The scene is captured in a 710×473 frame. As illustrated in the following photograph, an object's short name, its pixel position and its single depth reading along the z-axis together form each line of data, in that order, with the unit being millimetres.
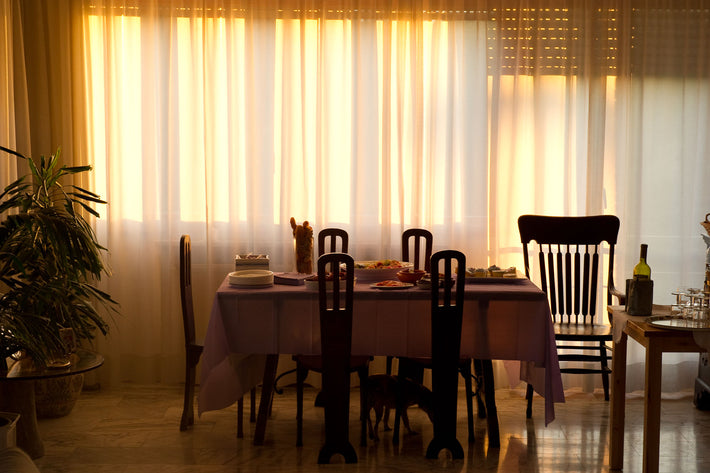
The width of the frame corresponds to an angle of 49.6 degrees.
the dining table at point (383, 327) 3627
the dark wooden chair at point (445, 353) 3438
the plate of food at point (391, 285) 3727
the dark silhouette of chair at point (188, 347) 3941
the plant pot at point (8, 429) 3078
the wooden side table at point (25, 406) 3627
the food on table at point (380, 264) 4062
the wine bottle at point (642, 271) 3244
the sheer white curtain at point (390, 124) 4719
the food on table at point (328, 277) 3620
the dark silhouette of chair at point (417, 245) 4576
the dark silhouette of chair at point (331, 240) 4602
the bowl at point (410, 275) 3832
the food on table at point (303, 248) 4090
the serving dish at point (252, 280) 3793
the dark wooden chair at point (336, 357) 3420
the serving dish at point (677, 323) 2936
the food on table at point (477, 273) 3922
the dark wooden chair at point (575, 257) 4391
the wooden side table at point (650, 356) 2977
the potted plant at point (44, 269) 3170
